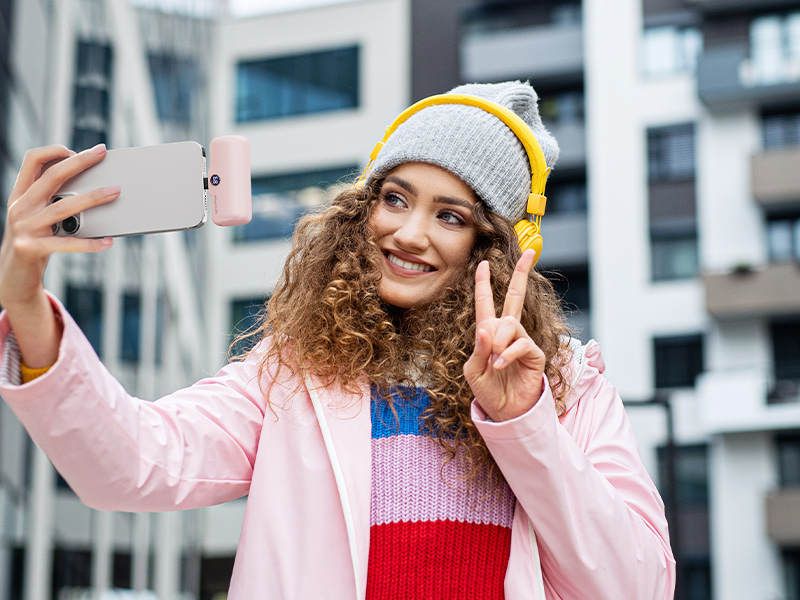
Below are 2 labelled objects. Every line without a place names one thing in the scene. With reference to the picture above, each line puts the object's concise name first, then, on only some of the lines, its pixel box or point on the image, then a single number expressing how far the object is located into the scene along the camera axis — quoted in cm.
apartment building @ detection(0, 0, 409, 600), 740
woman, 159
